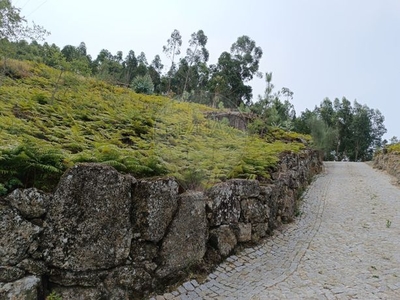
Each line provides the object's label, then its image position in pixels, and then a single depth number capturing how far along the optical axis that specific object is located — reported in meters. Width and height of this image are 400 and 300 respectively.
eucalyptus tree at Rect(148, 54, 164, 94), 29.28
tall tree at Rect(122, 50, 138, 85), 29.94
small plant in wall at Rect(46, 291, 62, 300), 2.32
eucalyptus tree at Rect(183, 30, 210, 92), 27.97
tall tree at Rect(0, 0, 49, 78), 6.25
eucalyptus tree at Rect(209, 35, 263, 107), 28.28
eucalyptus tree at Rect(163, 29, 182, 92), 25.38
